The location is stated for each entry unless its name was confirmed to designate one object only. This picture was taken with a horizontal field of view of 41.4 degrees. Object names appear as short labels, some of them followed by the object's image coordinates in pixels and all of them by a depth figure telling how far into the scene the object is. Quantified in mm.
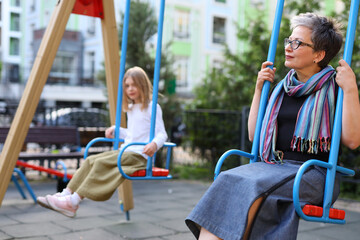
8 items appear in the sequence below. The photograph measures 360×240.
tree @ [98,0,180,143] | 8375
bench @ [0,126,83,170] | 6719
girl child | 3479
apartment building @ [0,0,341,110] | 26625
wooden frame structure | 3703
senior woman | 2152
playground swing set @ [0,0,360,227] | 2303
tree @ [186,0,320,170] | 8031
